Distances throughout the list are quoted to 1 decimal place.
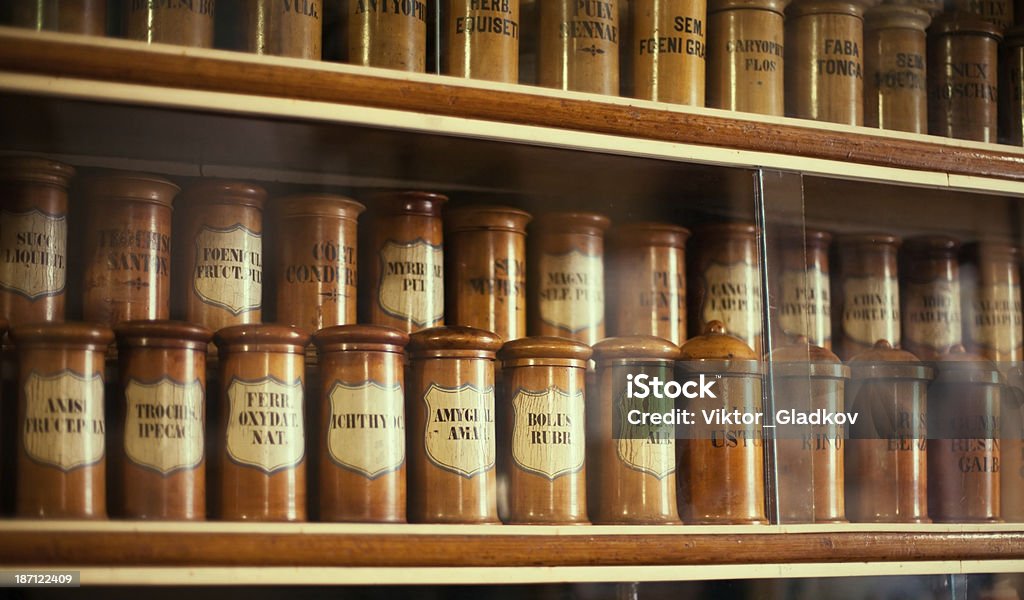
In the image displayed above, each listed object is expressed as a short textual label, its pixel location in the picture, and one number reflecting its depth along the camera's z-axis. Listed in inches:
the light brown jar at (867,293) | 55.4
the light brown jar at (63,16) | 39.5
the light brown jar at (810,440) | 47.3
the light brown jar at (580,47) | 47.8
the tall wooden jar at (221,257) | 44.1
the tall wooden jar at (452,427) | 43.1
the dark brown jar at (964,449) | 51.3
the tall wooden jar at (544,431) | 44.1
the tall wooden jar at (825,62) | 51.3
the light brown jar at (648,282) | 51.0
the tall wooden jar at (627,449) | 45.4
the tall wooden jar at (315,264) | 45.4
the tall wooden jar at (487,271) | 48.0
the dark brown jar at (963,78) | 54.0
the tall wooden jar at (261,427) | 40.9
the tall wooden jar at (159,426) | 39.9
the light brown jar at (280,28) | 43.8
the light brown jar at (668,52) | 48.8
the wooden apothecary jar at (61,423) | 38.7
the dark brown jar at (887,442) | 50.0
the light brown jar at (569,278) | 49.6
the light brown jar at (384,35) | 45.1
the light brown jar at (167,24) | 42.3
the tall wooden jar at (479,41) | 46.4
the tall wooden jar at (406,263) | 46.7
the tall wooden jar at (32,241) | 41.3
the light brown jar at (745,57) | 50.0
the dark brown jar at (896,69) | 53.1
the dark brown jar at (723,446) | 46.1
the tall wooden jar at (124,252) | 42.9
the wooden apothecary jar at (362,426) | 41.9
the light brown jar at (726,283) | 51.7
